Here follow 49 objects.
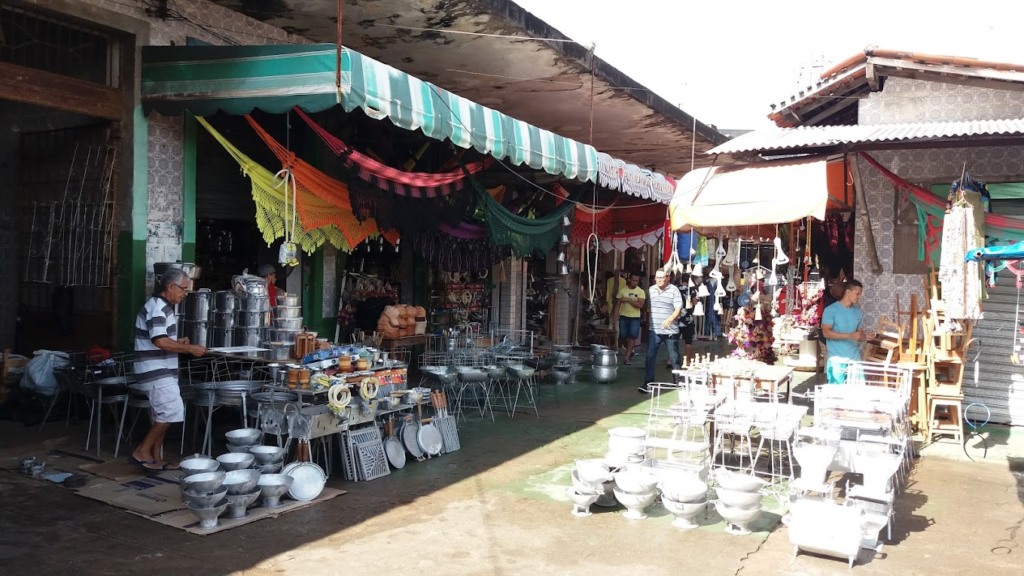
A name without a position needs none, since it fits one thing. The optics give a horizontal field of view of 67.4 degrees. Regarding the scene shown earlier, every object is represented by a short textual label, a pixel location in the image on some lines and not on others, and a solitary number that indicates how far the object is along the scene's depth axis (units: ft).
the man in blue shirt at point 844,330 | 27.22
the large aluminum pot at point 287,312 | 25.14
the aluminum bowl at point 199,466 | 18.33
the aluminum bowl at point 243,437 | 20.36
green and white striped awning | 21.35
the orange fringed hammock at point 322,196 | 25.61
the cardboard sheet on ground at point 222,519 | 17.45
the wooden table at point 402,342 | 34.63
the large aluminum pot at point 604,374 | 41.70
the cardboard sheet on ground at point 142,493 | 18.72
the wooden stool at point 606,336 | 54.29
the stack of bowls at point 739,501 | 17.87
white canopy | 27.73
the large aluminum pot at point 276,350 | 24.72
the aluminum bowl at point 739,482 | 17.90
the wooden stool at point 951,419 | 27.99
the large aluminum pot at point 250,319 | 24.76
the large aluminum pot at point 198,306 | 24.29
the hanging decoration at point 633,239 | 44.21
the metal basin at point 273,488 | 18.90
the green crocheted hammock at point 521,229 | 34.35
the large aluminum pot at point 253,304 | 24.73
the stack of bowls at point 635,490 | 18.72
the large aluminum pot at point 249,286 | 24.82
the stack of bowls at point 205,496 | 17.17
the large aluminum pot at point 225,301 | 24.67
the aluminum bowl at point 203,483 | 17.16
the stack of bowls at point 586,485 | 19.20
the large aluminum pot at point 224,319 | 24.71
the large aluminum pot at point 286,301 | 25.26
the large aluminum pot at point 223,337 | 24.72
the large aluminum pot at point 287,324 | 25.17
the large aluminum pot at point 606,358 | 41.78
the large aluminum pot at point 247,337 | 24.75
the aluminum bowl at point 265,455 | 19.86
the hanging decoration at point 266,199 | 24.79
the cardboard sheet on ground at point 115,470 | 21.03
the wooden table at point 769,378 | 25.38
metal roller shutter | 31.17
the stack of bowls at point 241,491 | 17.97
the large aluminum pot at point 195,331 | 24.43
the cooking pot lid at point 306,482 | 19.88
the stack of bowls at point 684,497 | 18.14
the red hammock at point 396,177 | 26.03
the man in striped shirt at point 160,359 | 21.08
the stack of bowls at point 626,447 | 20.49
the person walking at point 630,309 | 46.42
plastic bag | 25.23
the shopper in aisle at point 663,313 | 37.78
